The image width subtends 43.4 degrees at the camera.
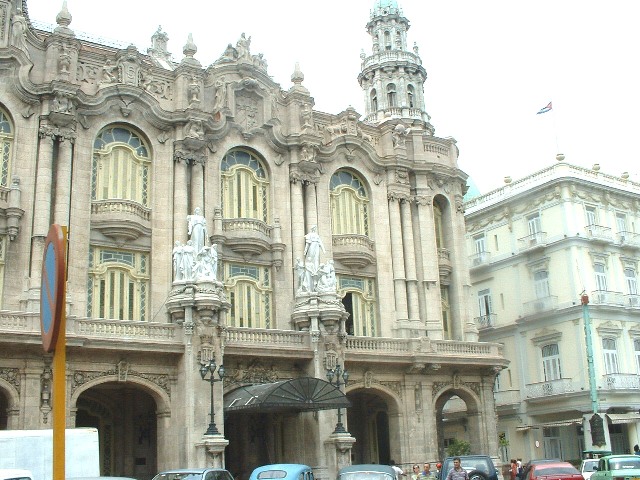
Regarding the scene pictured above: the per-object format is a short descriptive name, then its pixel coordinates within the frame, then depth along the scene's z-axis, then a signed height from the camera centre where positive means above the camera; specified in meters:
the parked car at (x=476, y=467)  22.78 -0.96
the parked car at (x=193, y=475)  18.45 -0.68
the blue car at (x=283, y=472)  19.81 -0.77
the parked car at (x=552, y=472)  21.36 -1.12
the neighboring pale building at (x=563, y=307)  41.97 +6.56
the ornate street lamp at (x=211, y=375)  27.51 +2.31
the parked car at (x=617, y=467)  21.62 -1.08
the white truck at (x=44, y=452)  19.62 -0.04
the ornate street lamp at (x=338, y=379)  30.39 +2.20
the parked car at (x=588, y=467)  26.62 -1.29
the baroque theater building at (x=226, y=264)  28.89 +7.29
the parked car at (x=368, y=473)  20.16 -0.88
